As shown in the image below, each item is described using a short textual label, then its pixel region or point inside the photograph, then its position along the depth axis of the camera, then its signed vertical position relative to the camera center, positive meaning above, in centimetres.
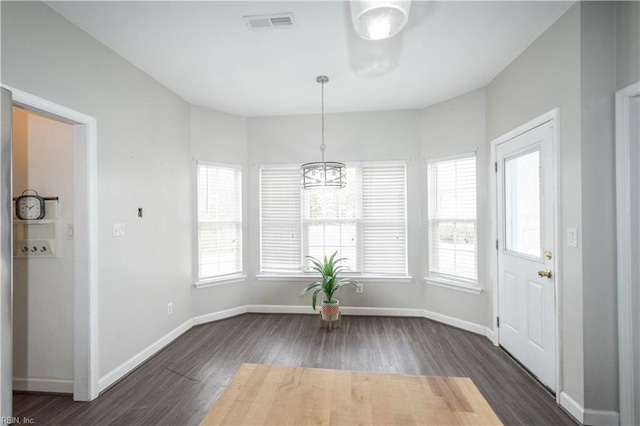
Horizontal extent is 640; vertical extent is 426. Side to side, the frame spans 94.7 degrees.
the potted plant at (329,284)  354 -87
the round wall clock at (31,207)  231 +8
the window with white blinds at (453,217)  346 -5
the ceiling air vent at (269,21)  208 +140
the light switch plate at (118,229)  252 -11
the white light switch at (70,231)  234 -11
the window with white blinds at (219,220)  380 -6
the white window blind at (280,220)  411 -7
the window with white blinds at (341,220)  397 -8
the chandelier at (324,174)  263 +38
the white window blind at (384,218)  395 -6
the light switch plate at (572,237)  202 -17
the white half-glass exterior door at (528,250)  231 -34
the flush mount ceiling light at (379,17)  149 +104
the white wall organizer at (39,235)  234 -14
